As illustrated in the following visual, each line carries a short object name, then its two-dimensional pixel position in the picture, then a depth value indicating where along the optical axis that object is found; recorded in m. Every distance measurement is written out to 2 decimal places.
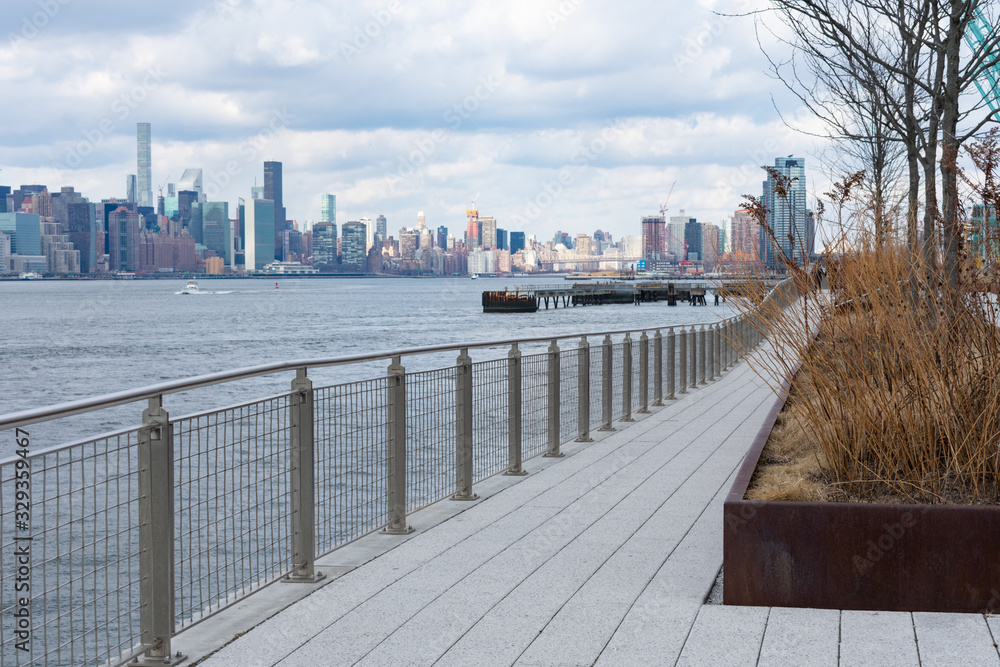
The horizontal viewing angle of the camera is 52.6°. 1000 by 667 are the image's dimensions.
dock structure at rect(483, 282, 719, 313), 112.97
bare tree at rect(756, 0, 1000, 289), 8.70
